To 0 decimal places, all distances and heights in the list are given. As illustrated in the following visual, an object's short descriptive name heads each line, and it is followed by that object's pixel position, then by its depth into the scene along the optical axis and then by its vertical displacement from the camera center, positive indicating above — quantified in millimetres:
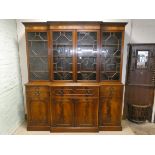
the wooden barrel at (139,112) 2954 -1084
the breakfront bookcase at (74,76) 2600 -271
